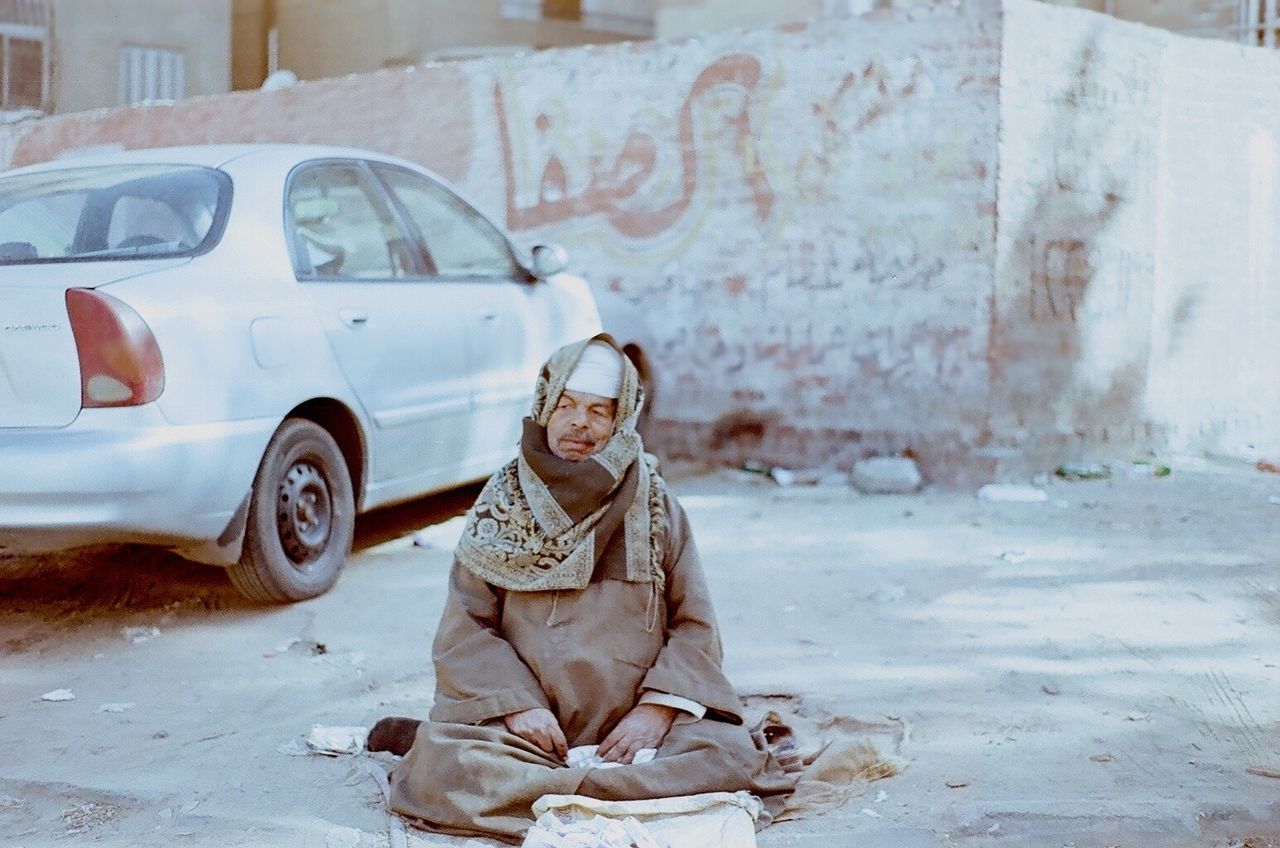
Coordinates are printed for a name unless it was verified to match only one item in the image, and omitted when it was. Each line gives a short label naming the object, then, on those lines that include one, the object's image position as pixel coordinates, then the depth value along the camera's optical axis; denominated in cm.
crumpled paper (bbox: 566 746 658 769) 294
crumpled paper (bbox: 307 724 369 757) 341
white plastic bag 267
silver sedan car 397
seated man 298
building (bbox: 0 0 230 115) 1797
